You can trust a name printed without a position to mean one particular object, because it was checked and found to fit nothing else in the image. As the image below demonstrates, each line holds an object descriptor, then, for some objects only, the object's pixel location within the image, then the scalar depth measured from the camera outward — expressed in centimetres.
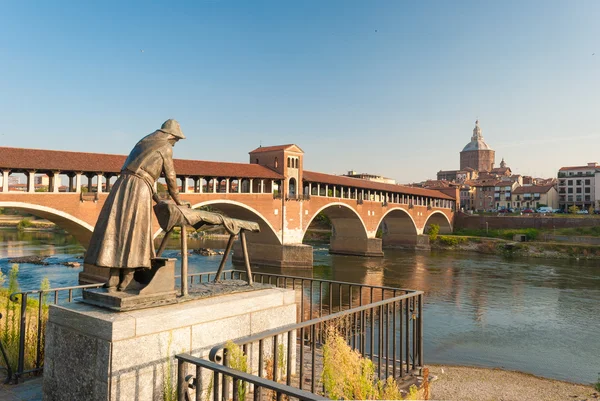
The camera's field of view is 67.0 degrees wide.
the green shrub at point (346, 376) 394
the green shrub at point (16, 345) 583
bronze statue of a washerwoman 461
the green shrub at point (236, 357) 332
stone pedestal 397
